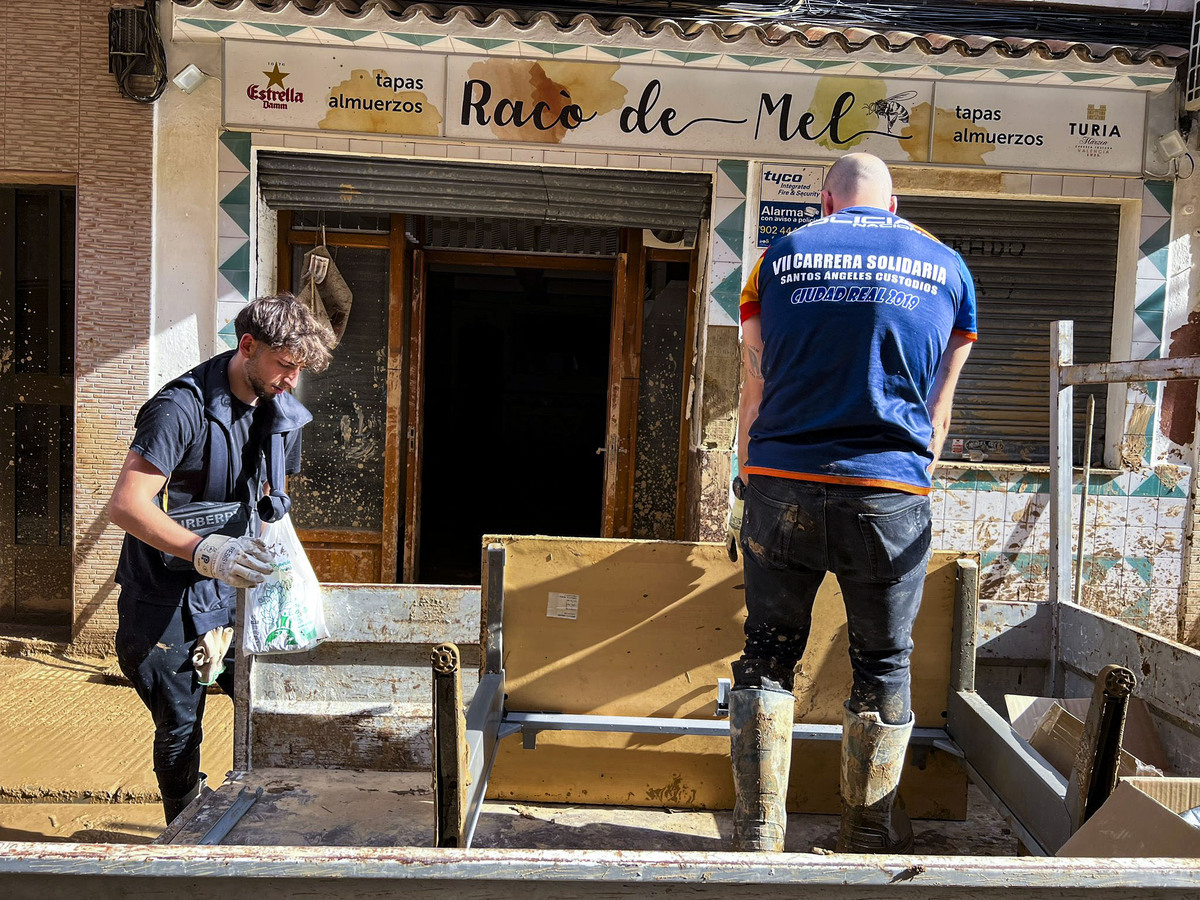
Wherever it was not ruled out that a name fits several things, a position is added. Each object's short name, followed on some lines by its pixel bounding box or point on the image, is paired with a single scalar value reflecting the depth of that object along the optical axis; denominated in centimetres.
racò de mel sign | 601
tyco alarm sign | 622
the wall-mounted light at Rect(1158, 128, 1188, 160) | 611
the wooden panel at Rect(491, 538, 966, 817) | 297
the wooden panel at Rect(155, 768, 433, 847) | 257
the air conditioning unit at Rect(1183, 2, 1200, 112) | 601
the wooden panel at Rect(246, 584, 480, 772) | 304
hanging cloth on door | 645
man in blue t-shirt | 225
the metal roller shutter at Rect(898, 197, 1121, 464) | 653
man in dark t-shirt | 300
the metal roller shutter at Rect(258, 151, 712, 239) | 616
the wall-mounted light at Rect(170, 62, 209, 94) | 586
